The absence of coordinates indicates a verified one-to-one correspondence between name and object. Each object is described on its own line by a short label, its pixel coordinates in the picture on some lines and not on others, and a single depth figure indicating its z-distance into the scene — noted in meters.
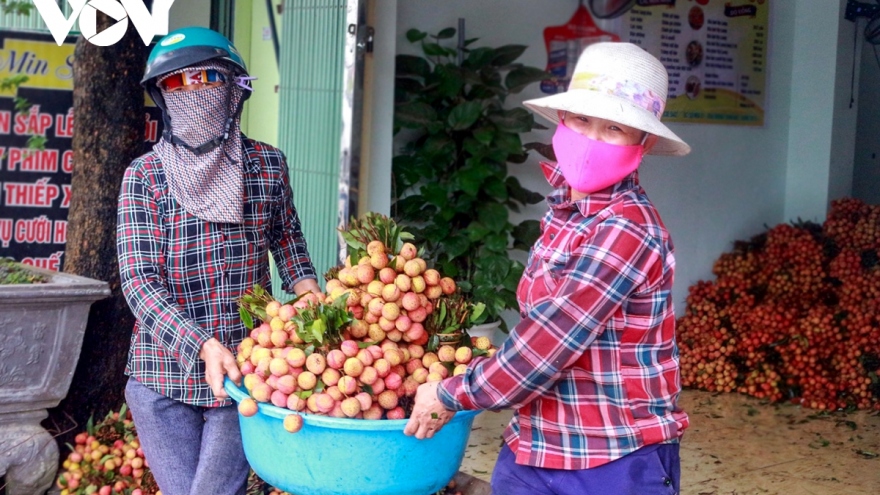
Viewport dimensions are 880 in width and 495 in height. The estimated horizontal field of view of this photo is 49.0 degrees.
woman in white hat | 1.81
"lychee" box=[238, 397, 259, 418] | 1.97
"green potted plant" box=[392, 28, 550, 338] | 4.79
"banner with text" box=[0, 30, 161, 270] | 4.28
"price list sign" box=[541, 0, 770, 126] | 5.55
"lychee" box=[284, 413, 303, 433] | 1.89
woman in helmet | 2.34
